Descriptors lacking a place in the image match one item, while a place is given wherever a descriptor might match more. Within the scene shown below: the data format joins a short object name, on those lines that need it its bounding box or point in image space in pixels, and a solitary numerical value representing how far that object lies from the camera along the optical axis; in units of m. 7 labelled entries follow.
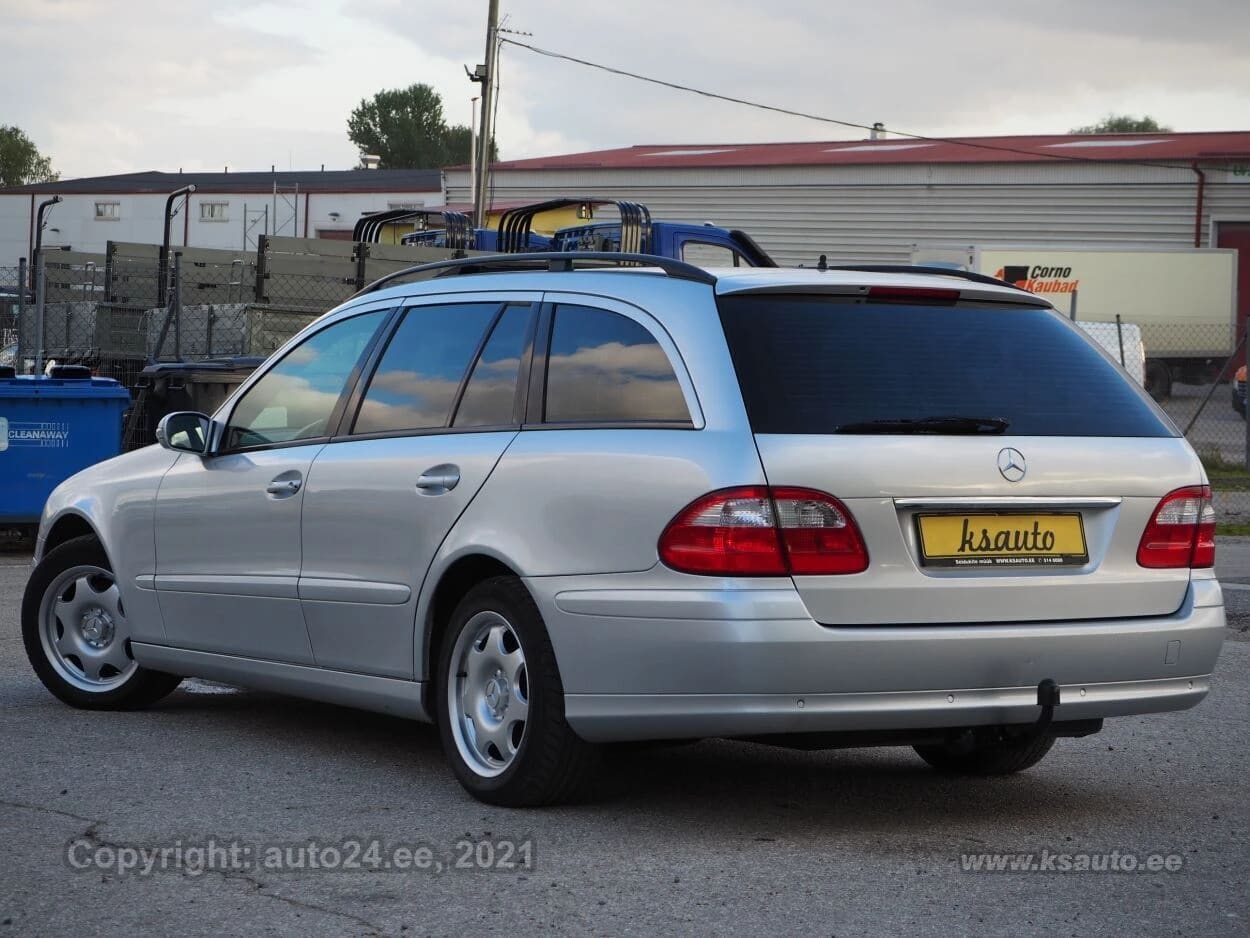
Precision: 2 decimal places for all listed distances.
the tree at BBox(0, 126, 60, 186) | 129.00
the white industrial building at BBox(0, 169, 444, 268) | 63.97
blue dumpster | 13.34
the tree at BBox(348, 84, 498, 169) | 126.88
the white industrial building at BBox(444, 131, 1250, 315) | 40.00
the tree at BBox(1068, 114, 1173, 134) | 121.75
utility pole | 34.97
